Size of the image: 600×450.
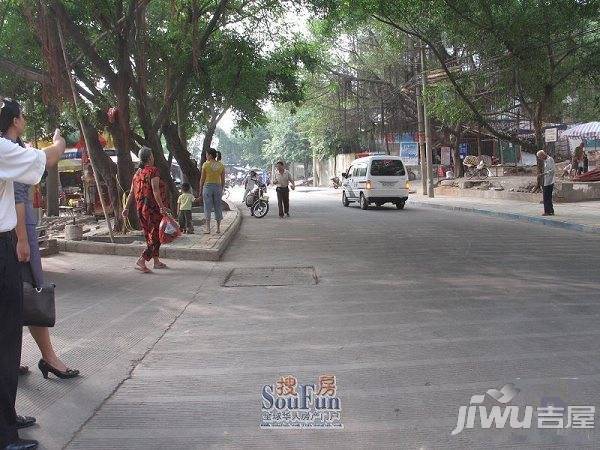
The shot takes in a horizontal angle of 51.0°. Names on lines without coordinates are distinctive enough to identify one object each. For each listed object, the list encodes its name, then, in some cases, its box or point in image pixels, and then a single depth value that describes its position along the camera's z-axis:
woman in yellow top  12.63
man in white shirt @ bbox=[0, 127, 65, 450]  3.27
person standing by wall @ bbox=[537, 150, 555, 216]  15.67
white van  21.59
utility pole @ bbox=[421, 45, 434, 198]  24.27
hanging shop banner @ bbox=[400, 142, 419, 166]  39.97
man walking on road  18.80
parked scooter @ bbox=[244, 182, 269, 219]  20.06
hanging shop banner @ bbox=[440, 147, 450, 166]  34.66
